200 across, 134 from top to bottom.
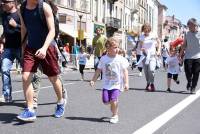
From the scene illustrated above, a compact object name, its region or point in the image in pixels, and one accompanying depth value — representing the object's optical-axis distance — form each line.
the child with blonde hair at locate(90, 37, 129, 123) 7.68
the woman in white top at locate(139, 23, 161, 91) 13.21
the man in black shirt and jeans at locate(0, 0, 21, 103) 9.05
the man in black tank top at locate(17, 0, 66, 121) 7.20
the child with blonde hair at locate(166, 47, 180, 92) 13.59
